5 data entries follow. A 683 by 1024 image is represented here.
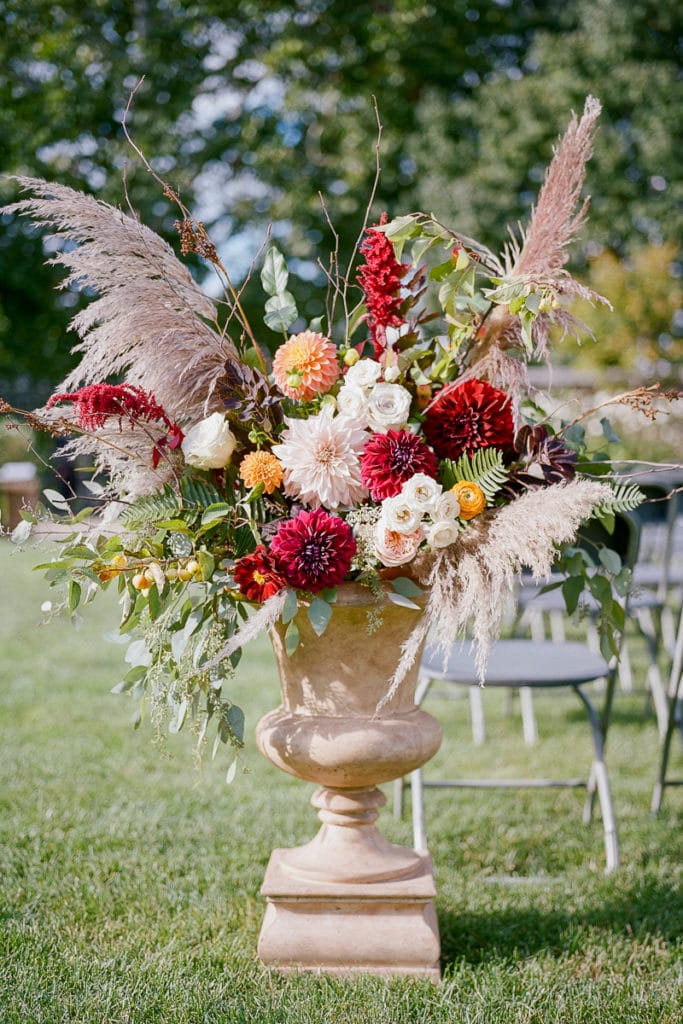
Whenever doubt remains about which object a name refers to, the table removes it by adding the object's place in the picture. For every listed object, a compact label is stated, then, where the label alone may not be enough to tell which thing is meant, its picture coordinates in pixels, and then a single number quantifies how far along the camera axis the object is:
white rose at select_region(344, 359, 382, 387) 2.07
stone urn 2.12
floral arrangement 1.93
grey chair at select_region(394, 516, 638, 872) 2.93
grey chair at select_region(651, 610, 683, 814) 3.18
